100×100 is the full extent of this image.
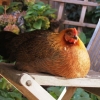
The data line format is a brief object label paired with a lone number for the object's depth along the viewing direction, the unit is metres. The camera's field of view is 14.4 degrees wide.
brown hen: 1.77
